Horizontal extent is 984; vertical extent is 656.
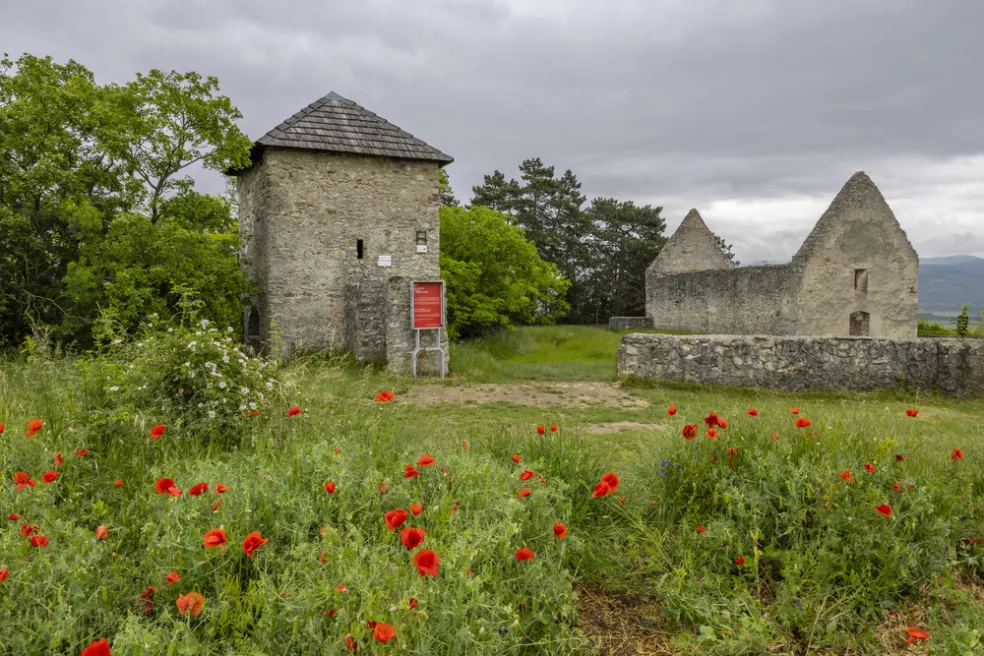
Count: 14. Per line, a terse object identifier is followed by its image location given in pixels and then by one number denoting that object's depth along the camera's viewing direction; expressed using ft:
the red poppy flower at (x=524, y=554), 9.10
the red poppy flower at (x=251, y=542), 8.31
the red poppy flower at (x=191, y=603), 7.54
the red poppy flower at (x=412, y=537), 7.87
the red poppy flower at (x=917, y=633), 8.16
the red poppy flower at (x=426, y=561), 7.38
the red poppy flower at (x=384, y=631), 6.43
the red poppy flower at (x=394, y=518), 8.38
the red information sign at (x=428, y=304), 43.75
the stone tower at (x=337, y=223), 48.62
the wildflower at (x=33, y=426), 11.73
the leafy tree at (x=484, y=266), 59.16
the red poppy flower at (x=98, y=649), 5.88
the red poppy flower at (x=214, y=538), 8.26
